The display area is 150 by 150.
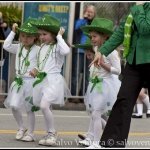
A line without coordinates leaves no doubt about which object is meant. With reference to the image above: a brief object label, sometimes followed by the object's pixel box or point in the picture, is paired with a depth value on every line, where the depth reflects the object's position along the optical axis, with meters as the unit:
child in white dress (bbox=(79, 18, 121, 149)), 12.92
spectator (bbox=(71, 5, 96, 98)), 22.21
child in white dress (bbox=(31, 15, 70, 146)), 13.19
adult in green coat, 10.98
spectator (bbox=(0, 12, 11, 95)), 22.17
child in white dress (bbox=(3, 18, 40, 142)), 13.71
